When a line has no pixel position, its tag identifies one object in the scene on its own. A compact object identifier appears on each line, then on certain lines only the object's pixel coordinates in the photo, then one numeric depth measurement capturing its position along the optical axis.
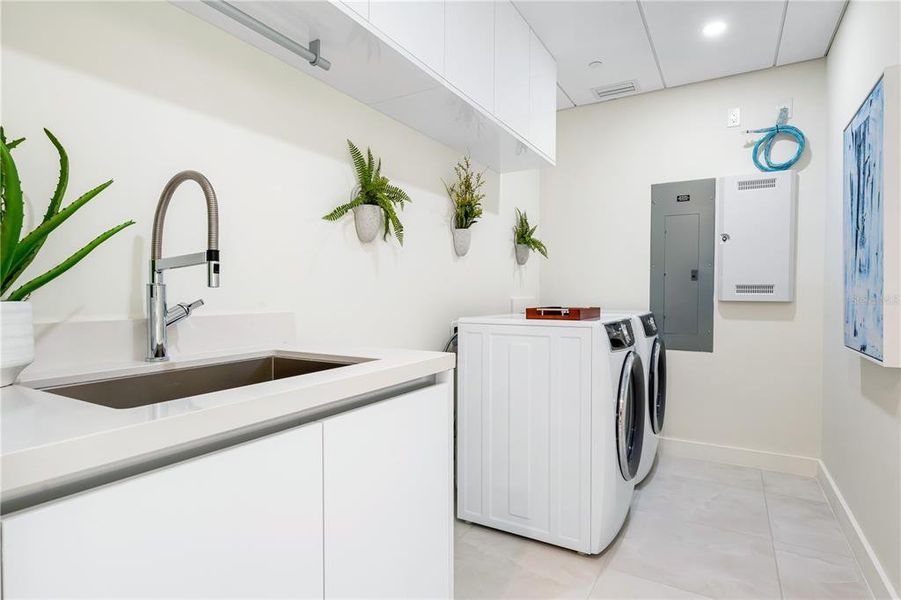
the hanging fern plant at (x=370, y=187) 1.88
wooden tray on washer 2.12
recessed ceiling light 2.54
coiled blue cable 2.93
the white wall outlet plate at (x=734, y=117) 3.13
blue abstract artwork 1.69
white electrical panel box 2.96
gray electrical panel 3.24
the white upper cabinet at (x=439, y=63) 1.35
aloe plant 0.87
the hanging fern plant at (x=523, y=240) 3.34
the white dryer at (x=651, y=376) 2.58
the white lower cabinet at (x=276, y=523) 0.57
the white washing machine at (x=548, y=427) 1.98
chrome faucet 1.15
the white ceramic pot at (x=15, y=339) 0.81
